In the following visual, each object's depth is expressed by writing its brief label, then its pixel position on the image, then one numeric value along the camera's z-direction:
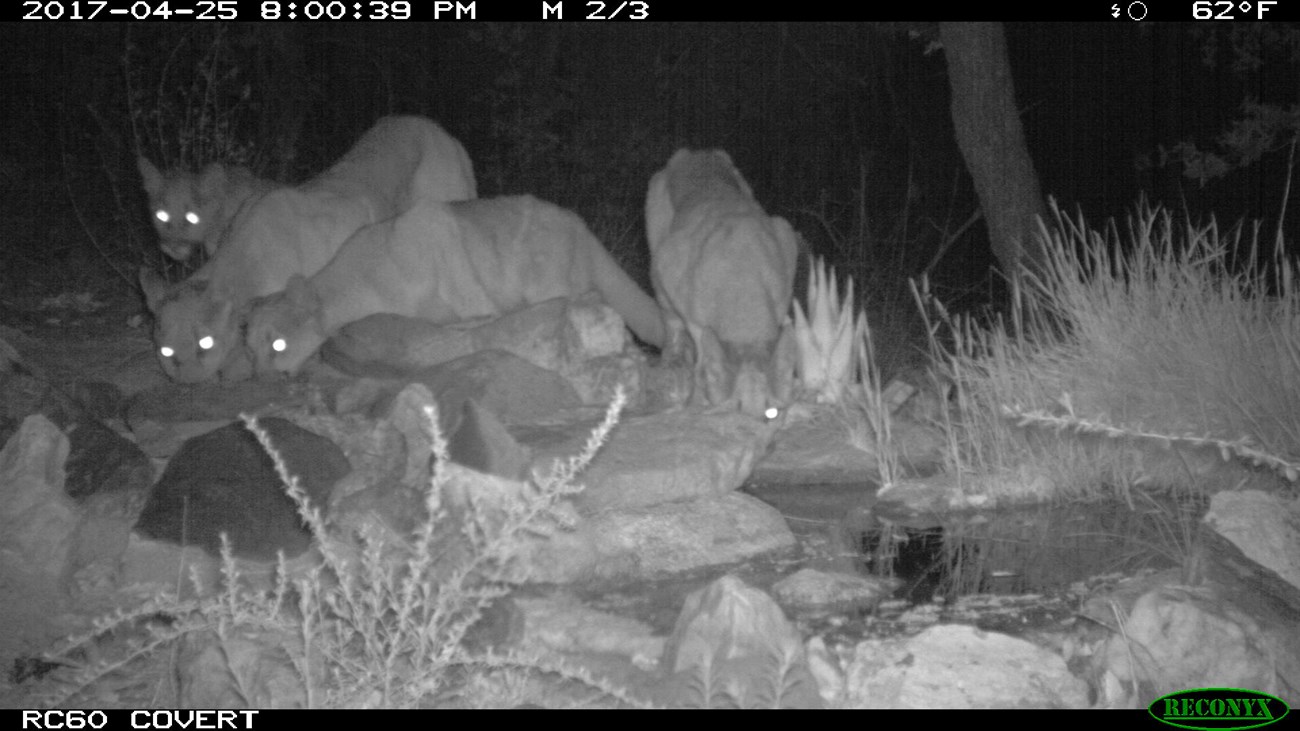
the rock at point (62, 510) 5.65
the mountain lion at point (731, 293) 8.43
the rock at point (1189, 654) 4.35
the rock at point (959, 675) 4.16
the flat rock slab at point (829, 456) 7.29
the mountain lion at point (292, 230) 9.23
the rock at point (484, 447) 5.53
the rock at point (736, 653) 4.07
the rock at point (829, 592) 5.12
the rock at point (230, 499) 5.54
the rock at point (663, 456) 6.20
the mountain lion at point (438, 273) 9.22
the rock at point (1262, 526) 5.02
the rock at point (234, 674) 4.01
